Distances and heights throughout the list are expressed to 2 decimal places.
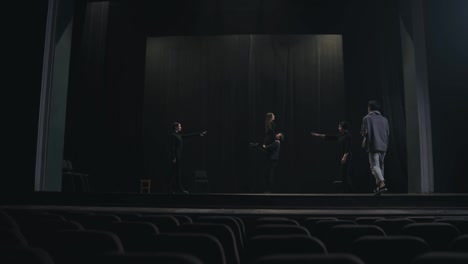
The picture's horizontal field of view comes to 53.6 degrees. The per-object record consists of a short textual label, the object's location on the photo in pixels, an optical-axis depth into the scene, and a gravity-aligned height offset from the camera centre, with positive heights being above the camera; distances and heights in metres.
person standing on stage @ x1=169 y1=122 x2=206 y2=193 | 9.27 +0.64
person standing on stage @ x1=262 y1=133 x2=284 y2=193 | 9.40 +0.58
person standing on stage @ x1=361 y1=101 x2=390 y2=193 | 7.73 +0.84
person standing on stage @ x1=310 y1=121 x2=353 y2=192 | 9.09 +0.64
